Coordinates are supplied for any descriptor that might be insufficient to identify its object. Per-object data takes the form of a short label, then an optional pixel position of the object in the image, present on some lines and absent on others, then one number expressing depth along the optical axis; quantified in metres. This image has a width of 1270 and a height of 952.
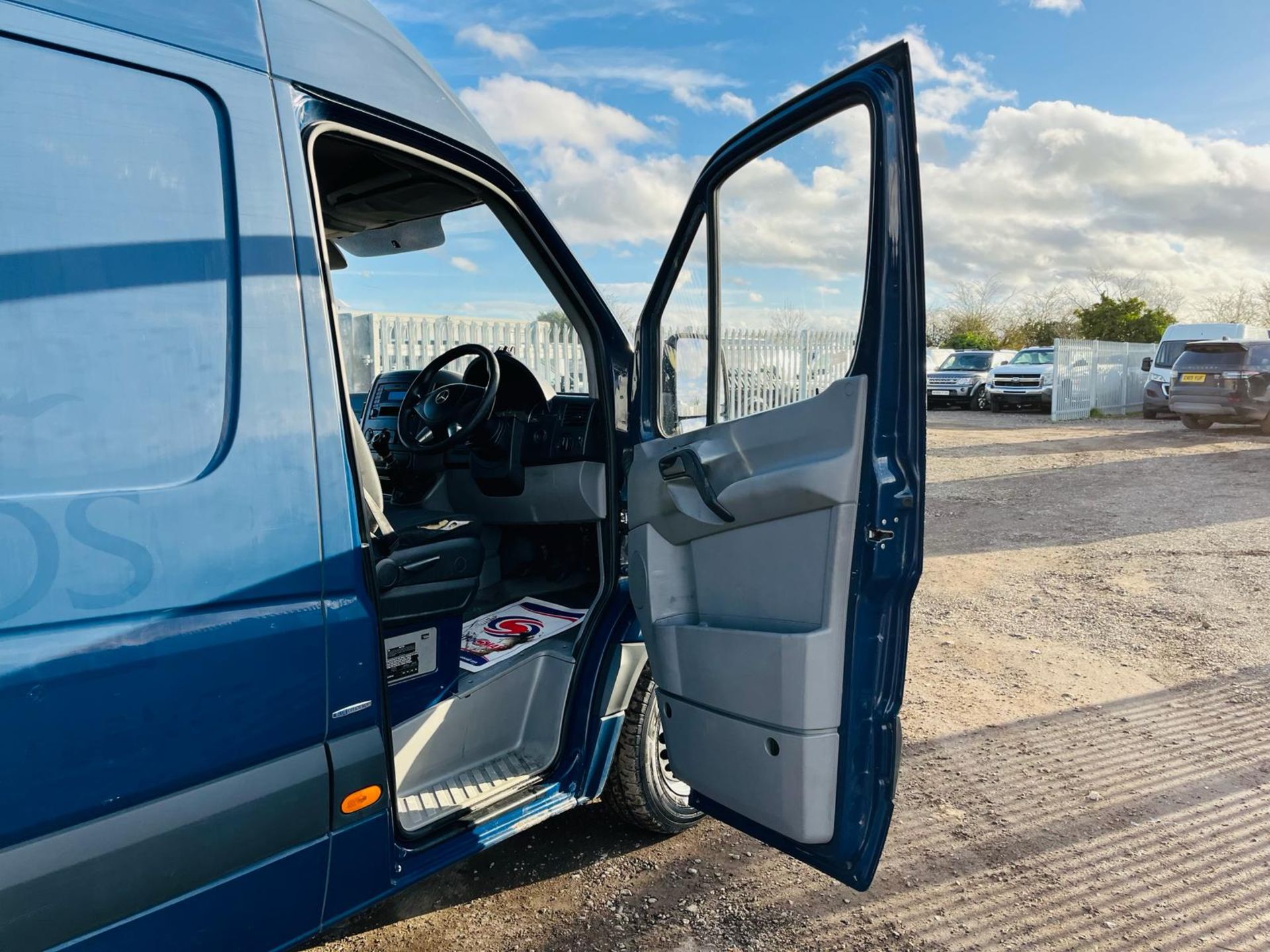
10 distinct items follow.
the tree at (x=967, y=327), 31.73
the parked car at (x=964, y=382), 21.02
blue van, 1.40
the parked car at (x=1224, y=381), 14.06
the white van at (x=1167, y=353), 16.81
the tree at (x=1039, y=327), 30.95
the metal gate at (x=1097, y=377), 18.19
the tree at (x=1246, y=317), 32.47
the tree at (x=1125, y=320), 26.31
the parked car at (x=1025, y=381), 19.16
